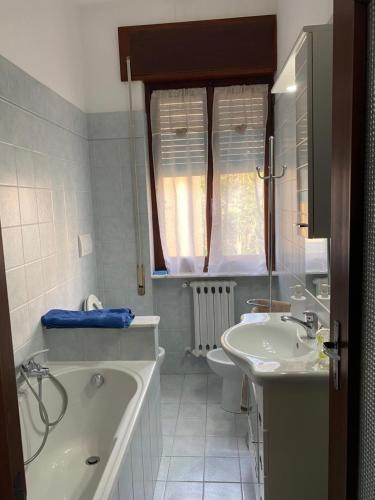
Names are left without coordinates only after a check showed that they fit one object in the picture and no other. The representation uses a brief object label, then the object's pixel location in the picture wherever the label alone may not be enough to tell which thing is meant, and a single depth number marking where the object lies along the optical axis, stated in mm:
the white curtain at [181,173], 3092
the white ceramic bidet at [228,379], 2598
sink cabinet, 1471
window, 3062
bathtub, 1867
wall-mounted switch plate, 2805
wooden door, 830
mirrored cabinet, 1512
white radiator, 3188
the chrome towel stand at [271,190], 2401
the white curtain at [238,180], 3043
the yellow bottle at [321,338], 1535
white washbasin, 1434
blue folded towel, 2199
